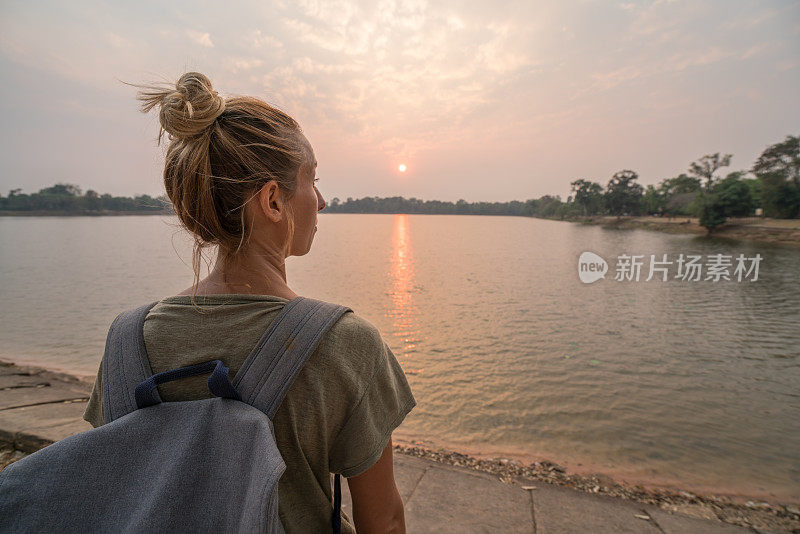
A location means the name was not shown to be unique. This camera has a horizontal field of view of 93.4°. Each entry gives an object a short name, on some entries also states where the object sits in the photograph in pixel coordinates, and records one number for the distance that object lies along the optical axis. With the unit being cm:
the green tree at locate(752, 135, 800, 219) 4394
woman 86
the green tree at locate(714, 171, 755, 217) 4703
